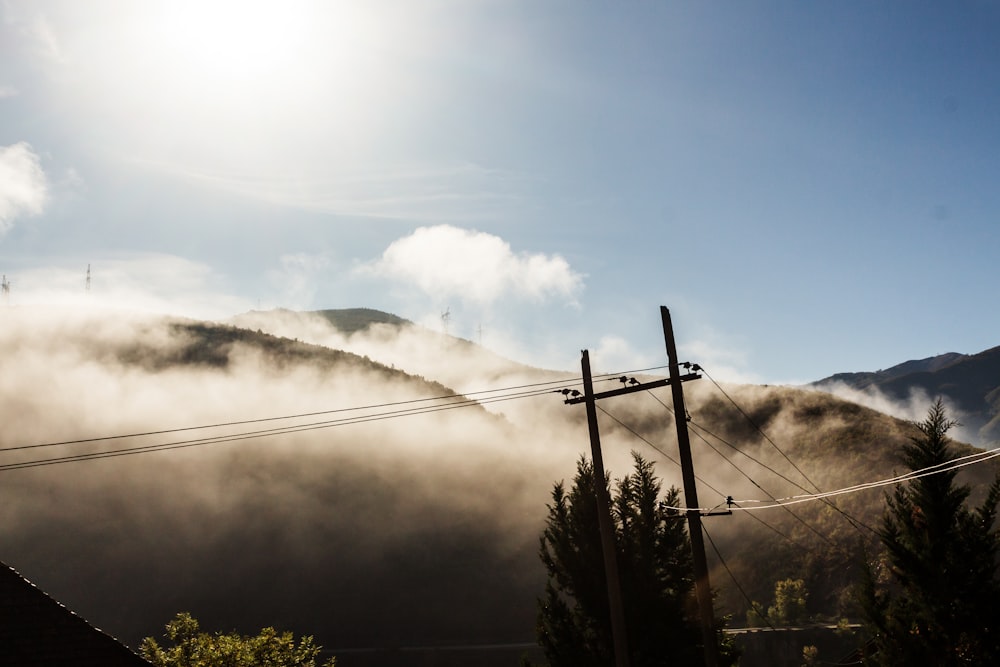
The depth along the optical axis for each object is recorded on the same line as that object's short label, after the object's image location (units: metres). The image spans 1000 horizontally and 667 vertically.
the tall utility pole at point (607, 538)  17.13
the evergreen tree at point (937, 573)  21.88
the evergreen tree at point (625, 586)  28.20
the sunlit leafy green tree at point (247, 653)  33.09
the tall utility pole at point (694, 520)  16.39
